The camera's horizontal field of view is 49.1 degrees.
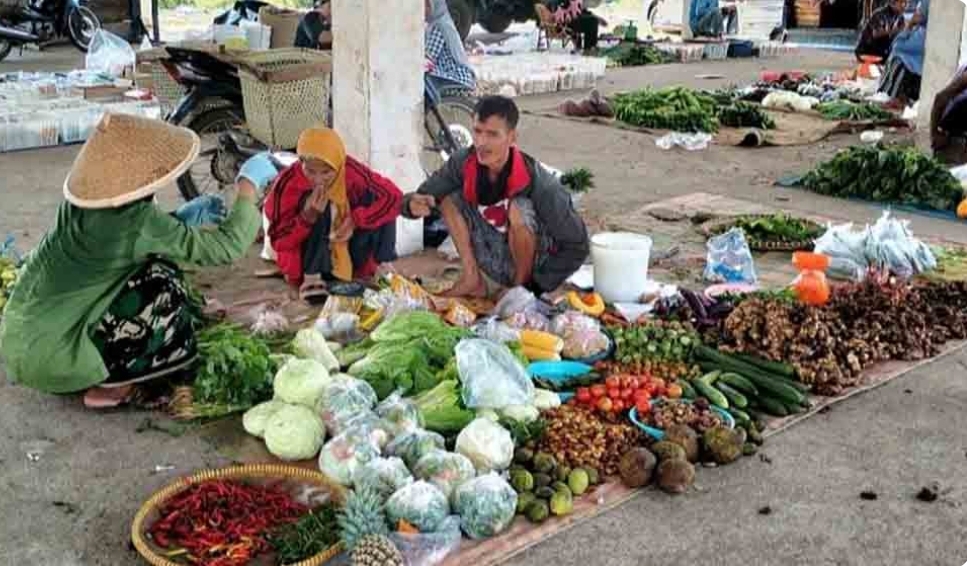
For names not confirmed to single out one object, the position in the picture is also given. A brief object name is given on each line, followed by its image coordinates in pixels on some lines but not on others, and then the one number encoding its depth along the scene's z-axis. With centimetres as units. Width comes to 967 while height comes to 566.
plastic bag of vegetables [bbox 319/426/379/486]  324
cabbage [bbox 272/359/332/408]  366
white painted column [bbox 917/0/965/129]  988
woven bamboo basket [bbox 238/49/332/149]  582
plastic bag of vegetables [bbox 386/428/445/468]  327
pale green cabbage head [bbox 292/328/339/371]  400
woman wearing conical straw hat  360
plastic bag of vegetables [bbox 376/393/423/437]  345
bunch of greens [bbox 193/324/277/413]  382
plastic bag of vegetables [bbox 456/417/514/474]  329
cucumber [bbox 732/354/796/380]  404
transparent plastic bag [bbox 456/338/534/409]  358
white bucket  493
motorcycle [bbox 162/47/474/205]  617
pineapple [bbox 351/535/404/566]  276
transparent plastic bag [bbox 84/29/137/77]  1089
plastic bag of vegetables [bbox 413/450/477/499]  314
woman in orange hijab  495
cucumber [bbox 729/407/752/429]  370
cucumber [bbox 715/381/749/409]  384
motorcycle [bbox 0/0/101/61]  1447
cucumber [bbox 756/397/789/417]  387
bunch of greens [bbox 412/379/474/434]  358
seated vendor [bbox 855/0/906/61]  1331
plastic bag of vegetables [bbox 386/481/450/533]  294
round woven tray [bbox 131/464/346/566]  303
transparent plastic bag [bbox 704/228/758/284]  543
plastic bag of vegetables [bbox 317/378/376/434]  353
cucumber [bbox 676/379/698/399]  388
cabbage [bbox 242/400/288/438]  362
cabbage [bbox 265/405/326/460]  346
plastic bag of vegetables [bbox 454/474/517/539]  300
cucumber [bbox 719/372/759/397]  394
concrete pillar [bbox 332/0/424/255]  532
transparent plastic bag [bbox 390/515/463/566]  285
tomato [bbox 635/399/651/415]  372
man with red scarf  477
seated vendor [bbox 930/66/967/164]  790
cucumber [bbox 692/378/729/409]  381
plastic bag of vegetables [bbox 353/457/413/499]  308
